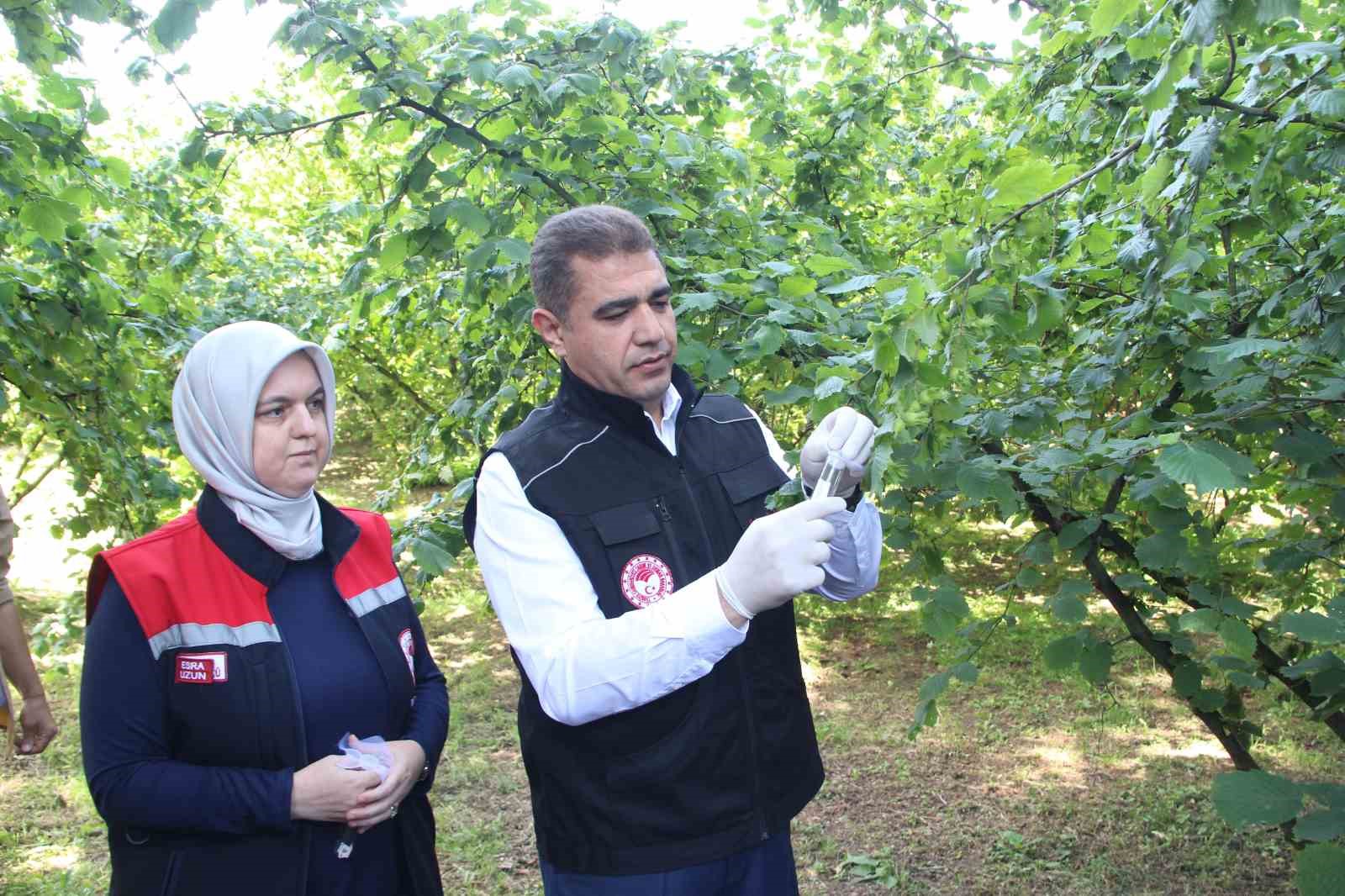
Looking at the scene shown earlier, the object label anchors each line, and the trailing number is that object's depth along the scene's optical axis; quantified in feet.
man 5.34
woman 5.82
